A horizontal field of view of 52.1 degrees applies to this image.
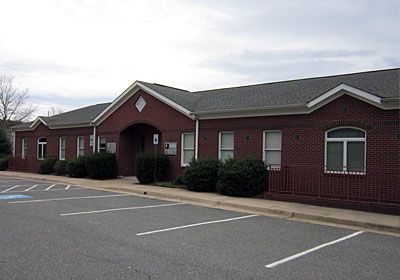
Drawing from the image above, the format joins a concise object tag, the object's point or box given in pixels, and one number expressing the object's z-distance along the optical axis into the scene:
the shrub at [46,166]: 26.58
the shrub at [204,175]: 16.73
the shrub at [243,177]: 15.33
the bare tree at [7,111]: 49.69
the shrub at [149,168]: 19.67
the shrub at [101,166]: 22.42
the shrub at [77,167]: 23.45
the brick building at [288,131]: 13.35
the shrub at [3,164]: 30.78
